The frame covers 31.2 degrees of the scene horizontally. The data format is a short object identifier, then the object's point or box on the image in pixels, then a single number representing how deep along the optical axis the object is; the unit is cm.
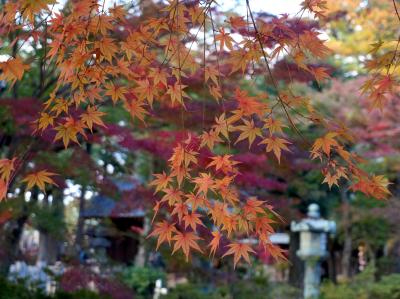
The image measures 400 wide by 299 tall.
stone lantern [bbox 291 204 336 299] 1104
